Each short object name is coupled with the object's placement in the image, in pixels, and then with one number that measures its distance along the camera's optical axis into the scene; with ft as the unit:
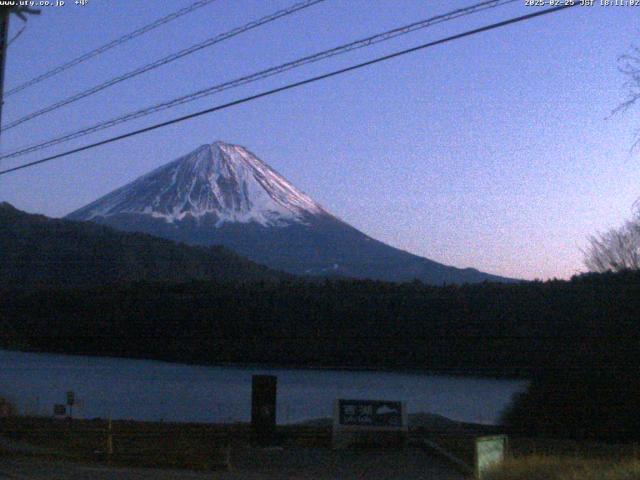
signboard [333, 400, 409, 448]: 66.49
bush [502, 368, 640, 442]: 80.43
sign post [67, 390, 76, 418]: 71.72
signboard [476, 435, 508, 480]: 44.42
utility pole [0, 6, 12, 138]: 57.67
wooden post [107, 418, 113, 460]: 58.67
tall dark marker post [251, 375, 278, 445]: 66.13
